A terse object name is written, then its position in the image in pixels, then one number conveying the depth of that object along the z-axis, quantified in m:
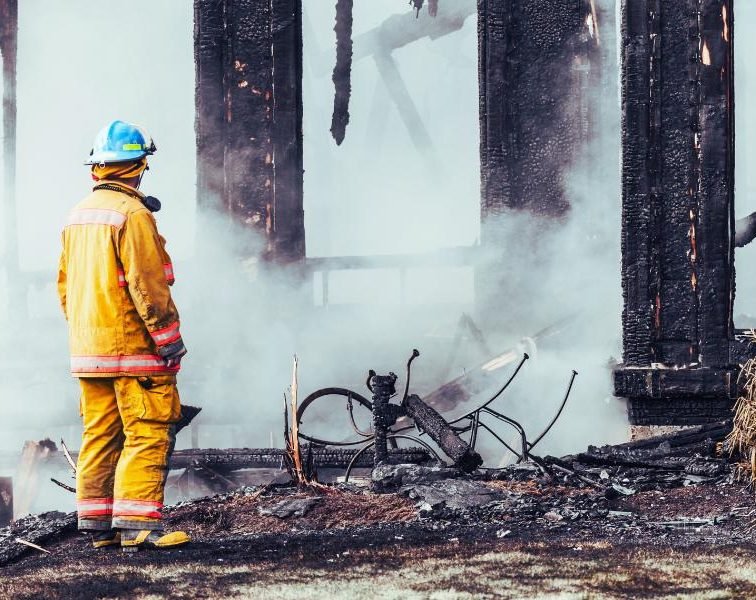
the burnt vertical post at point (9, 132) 22.70
